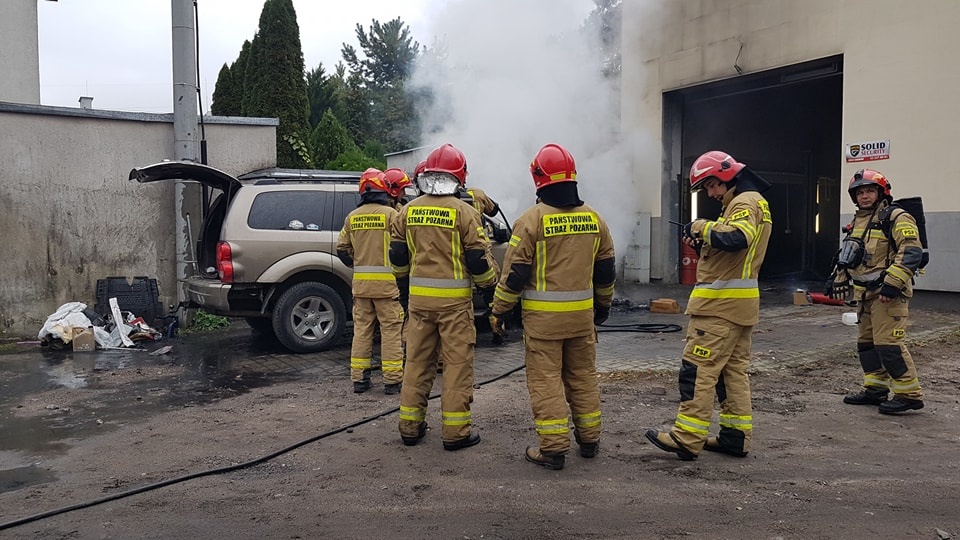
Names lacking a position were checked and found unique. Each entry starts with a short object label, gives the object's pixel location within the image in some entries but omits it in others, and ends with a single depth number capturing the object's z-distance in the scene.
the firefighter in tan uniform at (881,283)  5.12
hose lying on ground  3.40
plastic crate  8.96
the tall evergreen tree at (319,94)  35.75
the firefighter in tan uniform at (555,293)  4.09
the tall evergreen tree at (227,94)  23.25
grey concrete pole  9.16
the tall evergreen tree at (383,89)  32.82
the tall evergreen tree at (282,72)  16.66
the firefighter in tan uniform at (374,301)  5.98
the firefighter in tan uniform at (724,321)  4.15
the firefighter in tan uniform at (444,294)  4.46
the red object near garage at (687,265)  14.13
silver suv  7.36
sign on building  10.43
